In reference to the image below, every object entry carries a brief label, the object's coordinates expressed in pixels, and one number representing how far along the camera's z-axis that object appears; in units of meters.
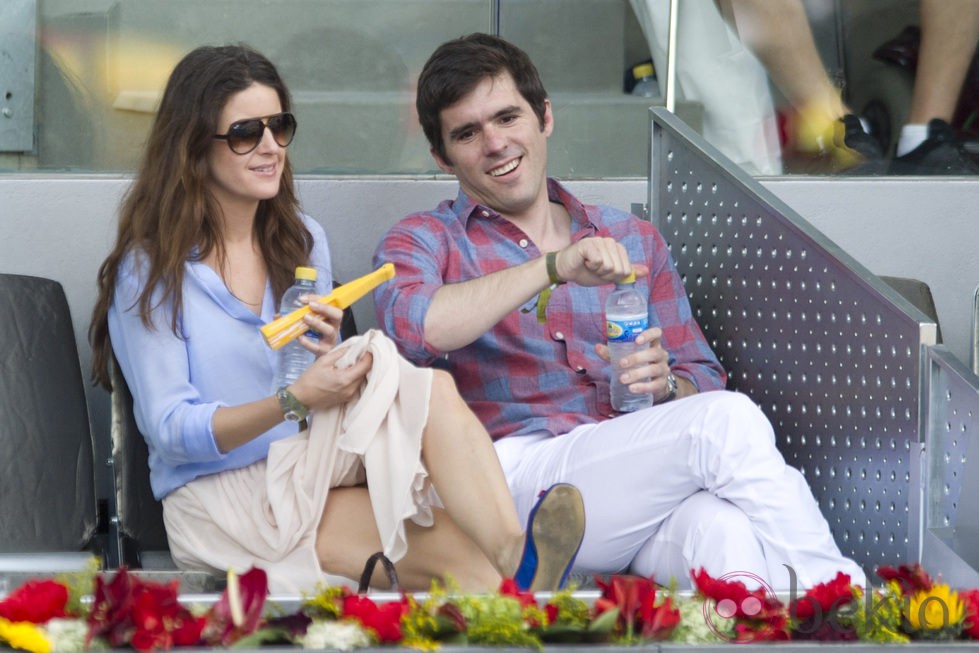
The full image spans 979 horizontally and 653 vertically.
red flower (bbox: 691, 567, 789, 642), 4.37
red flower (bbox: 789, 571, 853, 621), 4.43
